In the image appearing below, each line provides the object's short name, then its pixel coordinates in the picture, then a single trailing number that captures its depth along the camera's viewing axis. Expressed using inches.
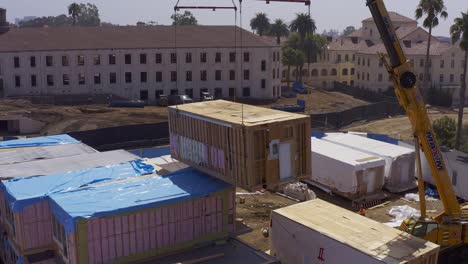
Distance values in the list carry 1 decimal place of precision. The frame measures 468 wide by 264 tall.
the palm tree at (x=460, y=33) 1672.5
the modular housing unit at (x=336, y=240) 610.5
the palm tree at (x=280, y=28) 4185.8
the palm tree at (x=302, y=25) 3462.1
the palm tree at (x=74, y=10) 4234.7
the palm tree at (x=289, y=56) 3125.0
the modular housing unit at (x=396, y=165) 1179.9
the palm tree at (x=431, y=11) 1961.1
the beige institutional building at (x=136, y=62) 2309.3
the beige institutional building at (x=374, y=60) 3004.4
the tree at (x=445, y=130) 1679.5
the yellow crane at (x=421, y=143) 761.6
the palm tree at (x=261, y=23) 4399.6
